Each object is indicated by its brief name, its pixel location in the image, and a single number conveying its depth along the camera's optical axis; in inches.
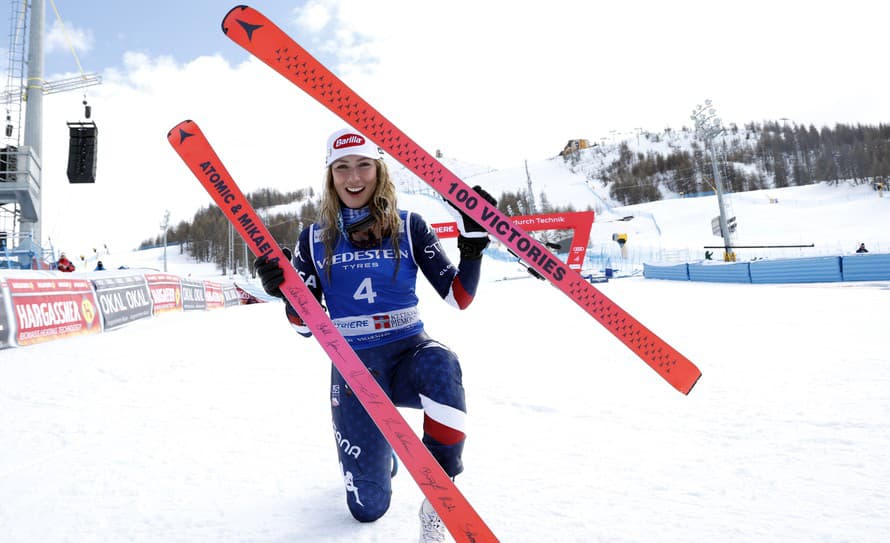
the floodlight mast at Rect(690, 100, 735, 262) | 1165.1
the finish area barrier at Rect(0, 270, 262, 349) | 290.5
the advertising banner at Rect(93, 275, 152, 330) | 402.9
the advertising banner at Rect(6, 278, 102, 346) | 294.8
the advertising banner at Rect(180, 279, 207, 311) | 646.0
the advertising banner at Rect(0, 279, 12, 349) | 279.1
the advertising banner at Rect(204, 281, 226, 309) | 750.5
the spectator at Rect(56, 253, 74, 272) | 668.7
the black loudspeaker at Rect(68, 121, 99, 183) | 732.0
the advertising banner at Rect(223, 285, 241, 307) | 881.5
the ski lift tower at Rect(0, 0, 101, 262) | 800.9
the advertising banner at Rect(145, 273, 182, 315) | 533.3
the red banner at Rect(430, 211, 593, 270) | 748.0
